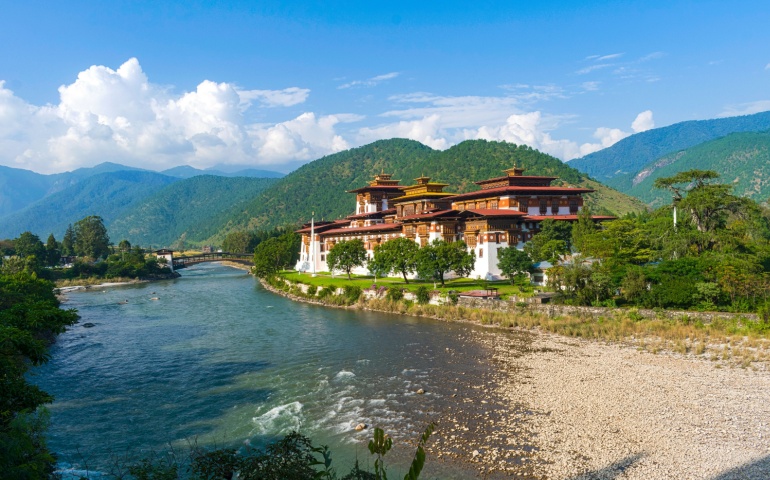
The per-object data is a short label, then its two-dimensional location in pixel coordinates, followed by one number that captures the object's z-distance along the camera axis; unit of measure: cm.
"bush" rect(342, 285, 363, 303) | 5709
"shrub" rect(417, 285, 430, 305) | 5012
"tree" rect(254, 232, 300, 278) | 8831
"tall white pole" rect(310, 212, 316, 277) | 8581
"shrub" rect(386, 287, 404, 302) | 5294
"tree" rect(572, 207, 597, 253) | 5419
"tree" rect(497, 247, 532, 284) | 5225
